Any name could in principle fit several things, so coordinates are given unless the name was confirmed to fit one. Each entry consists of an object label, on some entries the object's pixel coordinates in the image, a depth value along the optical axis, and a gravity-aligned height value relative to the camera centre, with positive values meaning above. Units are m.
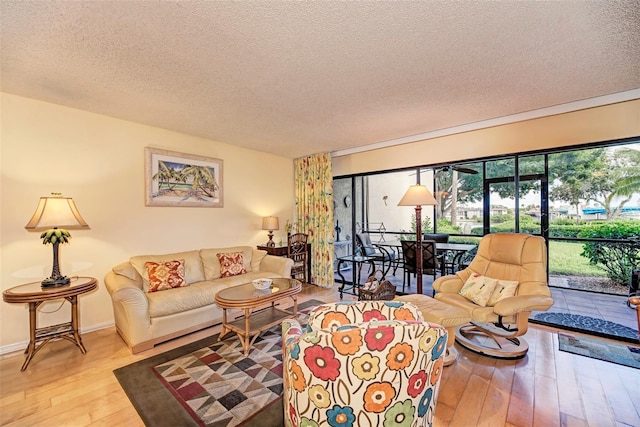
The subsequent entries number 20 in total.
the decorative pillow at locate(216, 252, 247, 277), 3.83 -0.73
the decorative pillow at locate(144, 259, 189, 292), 3.13 -0.73
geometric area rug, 1.81 -1.37
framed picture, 3.68 +0.52
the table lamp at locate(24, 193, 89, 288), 2.53 -0.05
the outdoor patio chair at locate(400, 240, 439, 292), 4.15 -0.71
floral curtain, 5.15 +0.06
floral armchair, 1.06 -0.67
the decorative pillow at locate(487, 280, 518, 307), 2.62 -0.78
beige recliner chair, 2.41 -0.79
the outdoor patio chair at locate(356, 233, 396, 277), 5.09 -0.68
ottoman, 2.28 -0.90
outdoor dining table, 4.18 -0.59
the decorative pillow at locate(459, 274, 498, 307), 2.65 -0.79
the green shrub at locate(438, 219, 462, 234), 4.88 -0.28
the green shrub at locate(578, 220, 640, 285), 3.52 -0.52
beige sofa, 2.65 -0.92
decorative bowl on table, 2.97 -0.78
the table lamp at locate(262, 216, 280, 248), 4.84 -0.19
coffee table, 2.66 -0.92
